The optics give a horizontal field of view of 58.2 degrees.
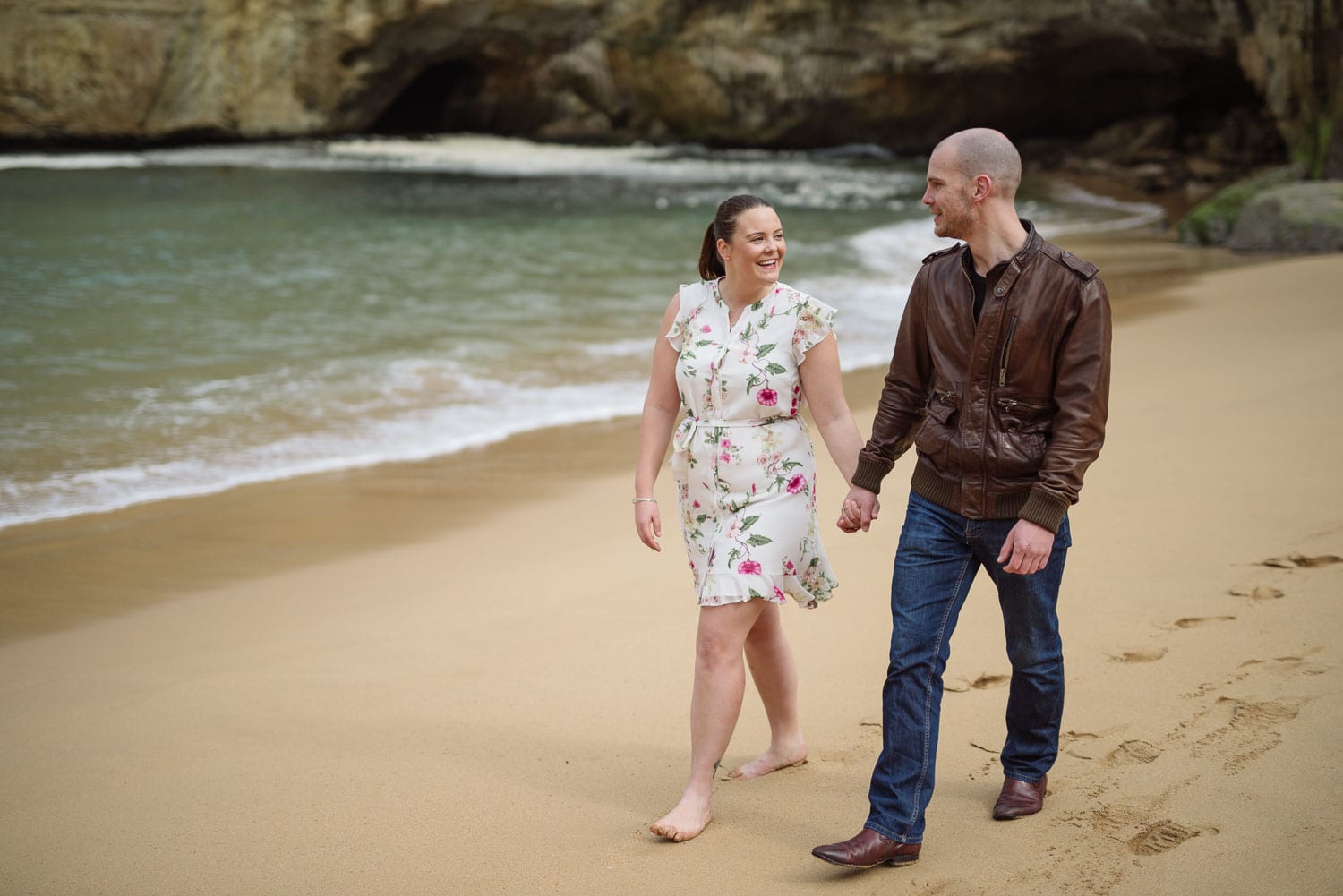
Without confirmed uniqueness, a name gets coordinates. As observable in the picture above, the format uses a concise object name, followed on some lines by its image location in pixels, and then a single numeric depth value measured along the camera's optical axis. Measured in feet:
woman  9.34
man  8.17
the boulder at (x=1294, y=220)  41.75
